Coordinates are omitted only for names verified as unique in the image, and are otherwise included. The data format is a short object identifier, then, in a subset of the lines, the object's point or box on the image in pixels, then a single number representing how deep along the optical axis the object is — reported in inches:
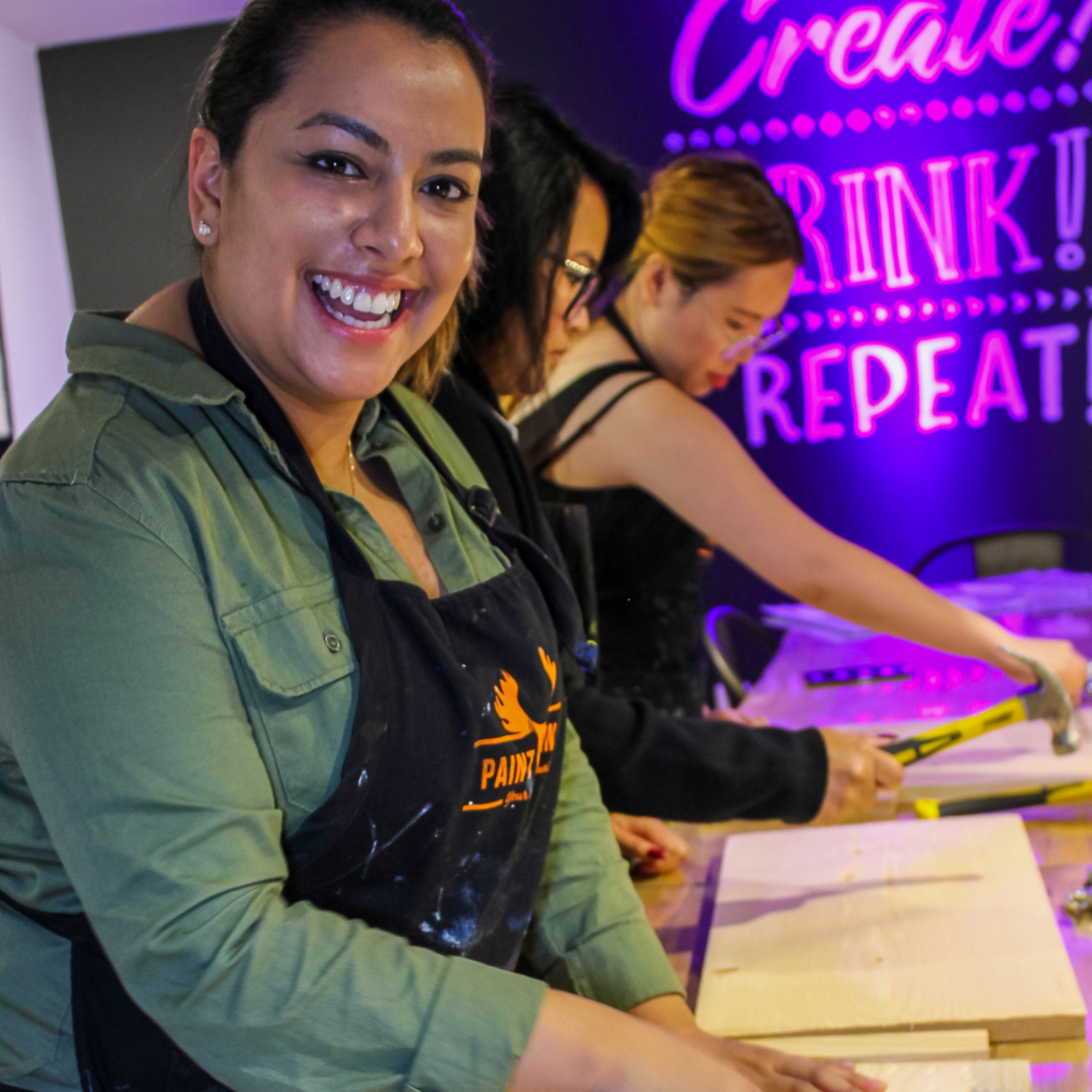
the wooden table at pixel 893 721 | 41.9
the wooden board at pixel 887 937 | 37.1
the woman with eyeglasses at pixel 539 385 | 46.3
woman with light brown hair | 59.9
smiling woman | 23.9
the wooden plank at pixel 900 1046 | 35.6
